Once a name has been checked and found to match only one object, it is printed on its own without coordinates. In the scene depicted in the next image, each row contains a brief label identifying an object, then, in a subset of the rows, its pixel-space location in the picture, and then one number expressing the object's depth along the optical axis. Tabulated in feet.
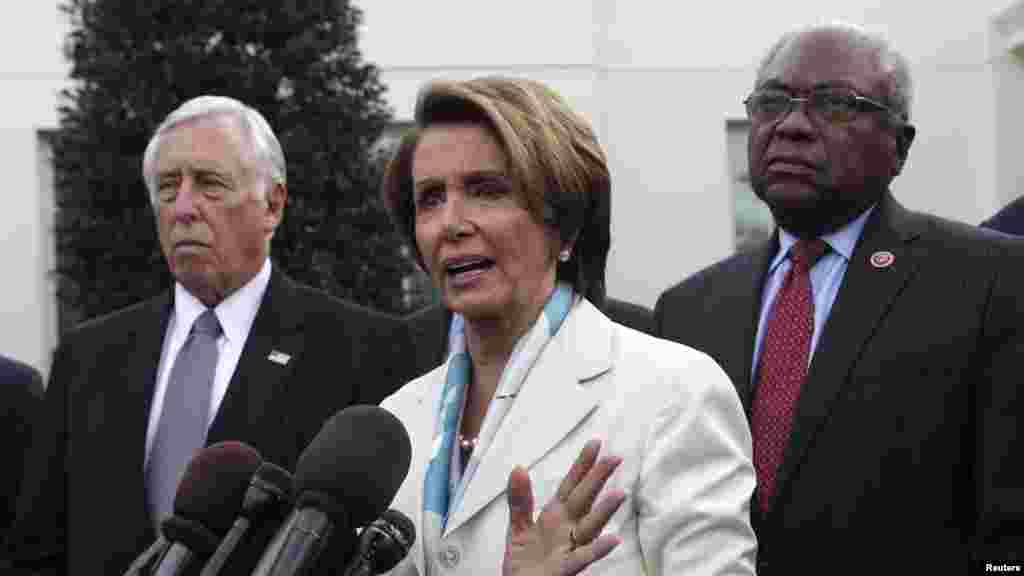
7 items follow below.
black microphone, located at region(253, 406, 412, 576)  6.71
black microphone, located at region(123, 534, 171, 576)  7.66
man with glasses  12.00
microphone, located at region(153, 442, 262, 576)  7.52
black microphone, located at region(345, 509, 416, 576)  7.29
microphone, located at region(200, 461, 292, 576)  7.27
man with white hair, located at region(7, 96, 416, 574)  14.08
